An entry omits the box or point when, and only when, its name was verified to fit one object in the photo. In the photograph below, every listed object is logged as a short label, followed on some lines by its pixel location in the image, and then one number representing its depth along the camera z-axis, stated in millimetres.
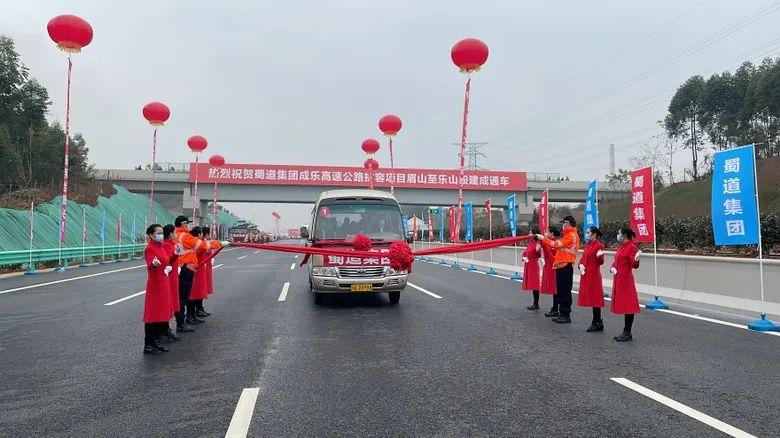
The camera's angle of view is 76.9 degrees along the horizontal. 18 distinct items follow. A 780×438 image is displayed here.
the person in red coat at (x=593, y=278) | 7570
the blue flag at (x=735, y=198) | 8617
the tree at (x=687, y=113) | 61094
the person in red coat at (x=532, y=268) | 9938
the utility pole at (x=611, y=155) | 83750
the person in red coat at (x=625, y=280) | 6910
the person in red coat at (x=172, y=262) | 6831
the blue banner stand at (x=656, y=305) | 9912
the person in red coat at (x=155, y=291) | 6117
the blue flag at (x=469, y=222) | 29628
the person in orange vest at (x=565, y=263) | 8508
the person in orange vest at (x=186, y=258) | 7452
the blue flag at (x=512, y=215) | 23438
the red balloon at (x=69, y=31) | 14633
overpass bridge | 43875
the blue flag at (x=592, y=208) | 15695
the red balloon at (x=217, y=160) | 32938
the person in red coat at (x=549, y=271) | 8938
